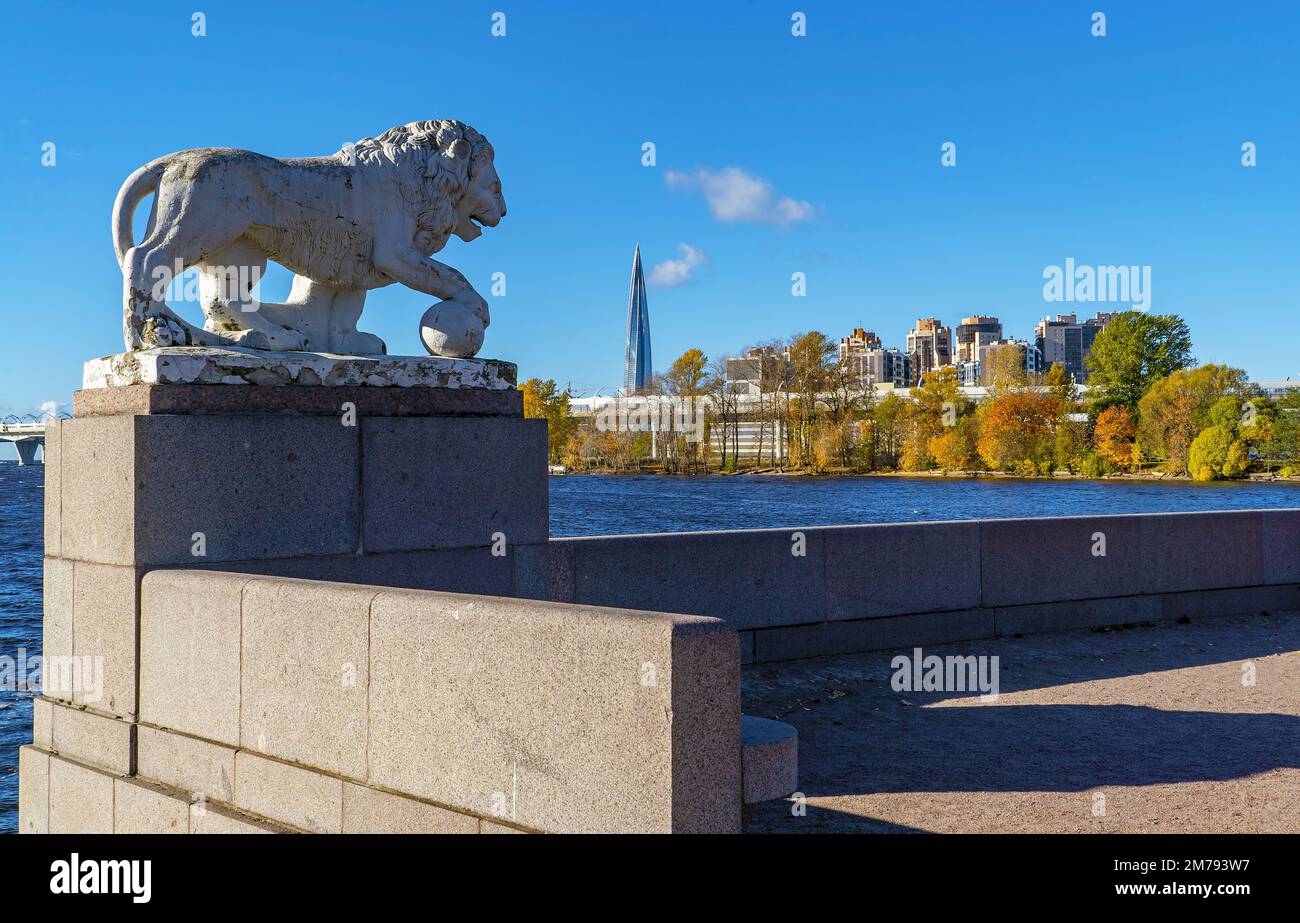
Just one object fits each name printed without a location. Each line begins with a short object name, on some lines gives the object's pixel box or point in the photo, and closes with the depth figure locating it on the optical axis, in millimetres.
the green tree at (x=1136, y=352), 101562
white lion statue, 5891
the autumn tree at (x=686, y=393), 101125
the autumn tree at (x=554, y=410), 102188
